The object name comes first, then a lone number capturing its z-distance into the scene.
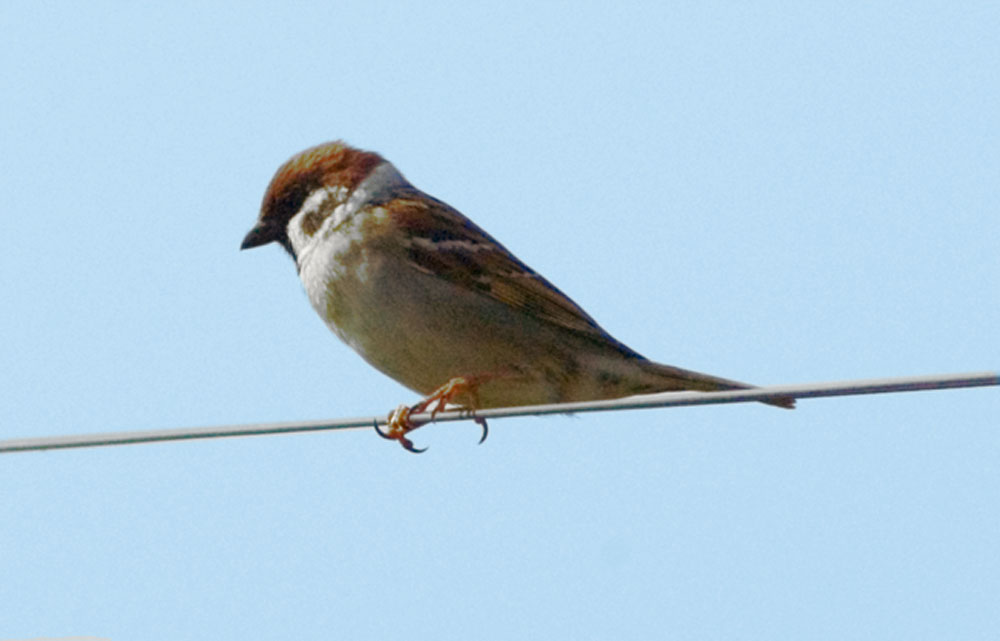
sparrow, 9.20
